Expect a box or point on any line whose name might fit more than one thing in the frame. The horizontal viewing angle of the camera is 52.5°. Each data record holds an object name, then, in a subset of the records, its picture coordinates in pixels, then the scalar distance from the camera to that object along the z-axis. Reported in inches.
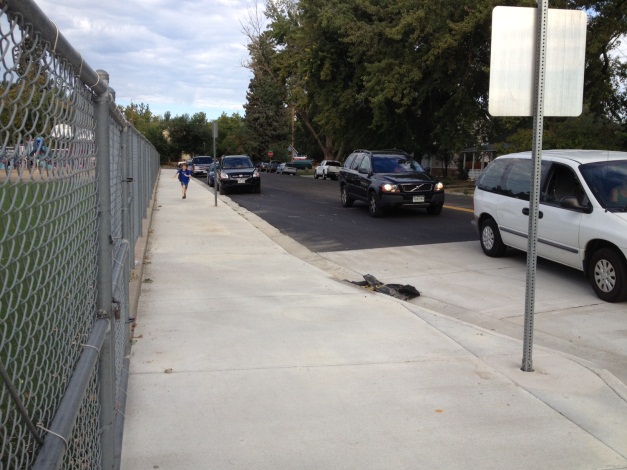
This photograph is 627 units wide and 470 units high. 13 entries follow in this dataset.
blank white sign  202.1
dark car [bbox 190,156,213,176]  1956.2
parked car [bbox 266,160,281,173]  2793.6
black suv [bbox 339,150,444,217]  642.2
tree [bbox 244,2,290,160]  3489.2
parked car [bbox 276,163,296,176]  2442.9
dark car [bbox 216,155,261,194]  1066.7
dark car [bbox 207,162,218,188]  1415.1
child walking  925.8
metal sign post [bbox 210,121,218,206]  833.8
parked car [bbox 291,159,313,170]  2725.4
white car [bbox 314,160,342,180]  1855.3
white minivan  300.0
